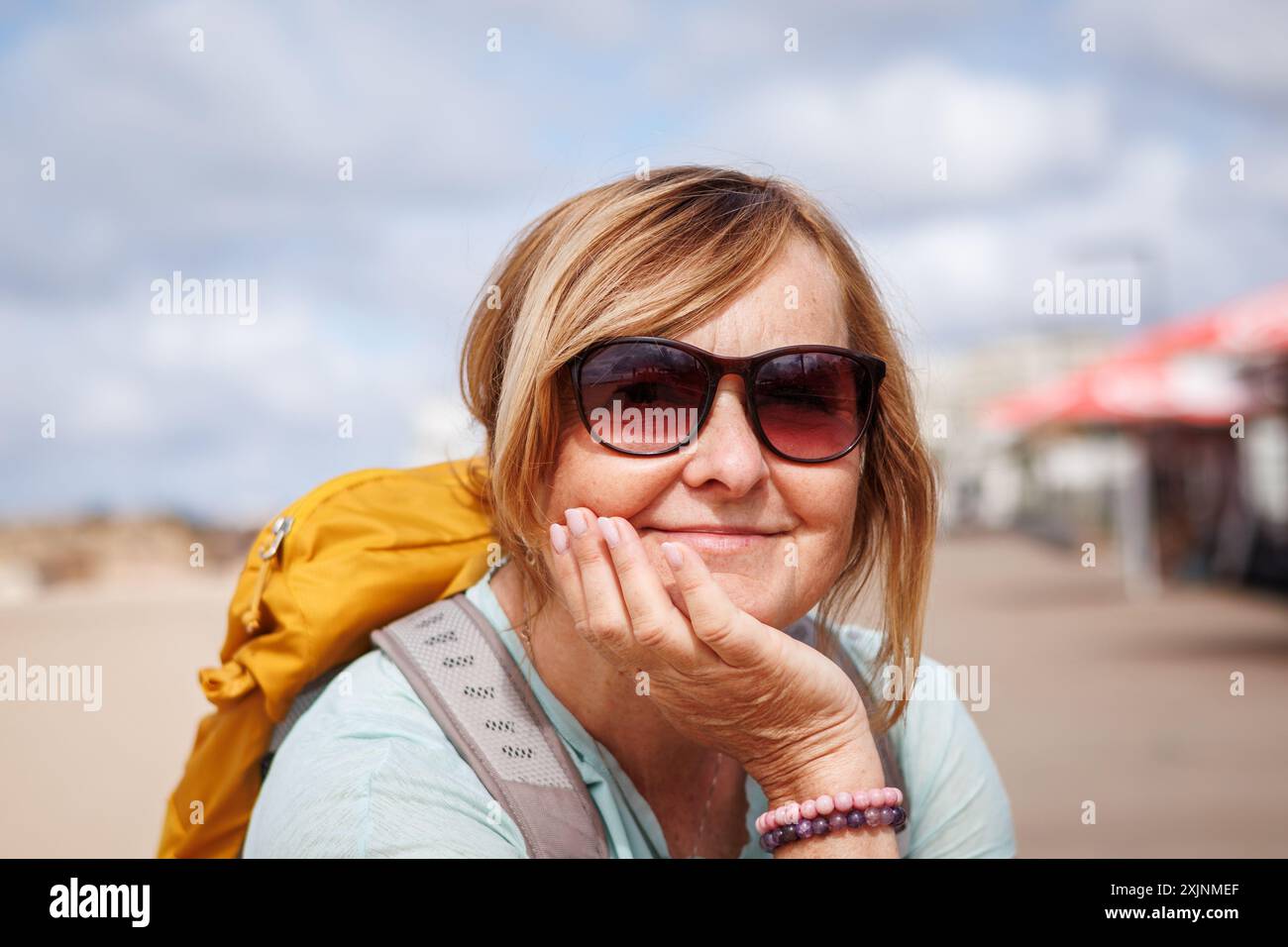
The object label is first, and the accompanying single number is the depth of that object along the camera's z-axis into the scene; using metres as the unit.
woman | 0.67
